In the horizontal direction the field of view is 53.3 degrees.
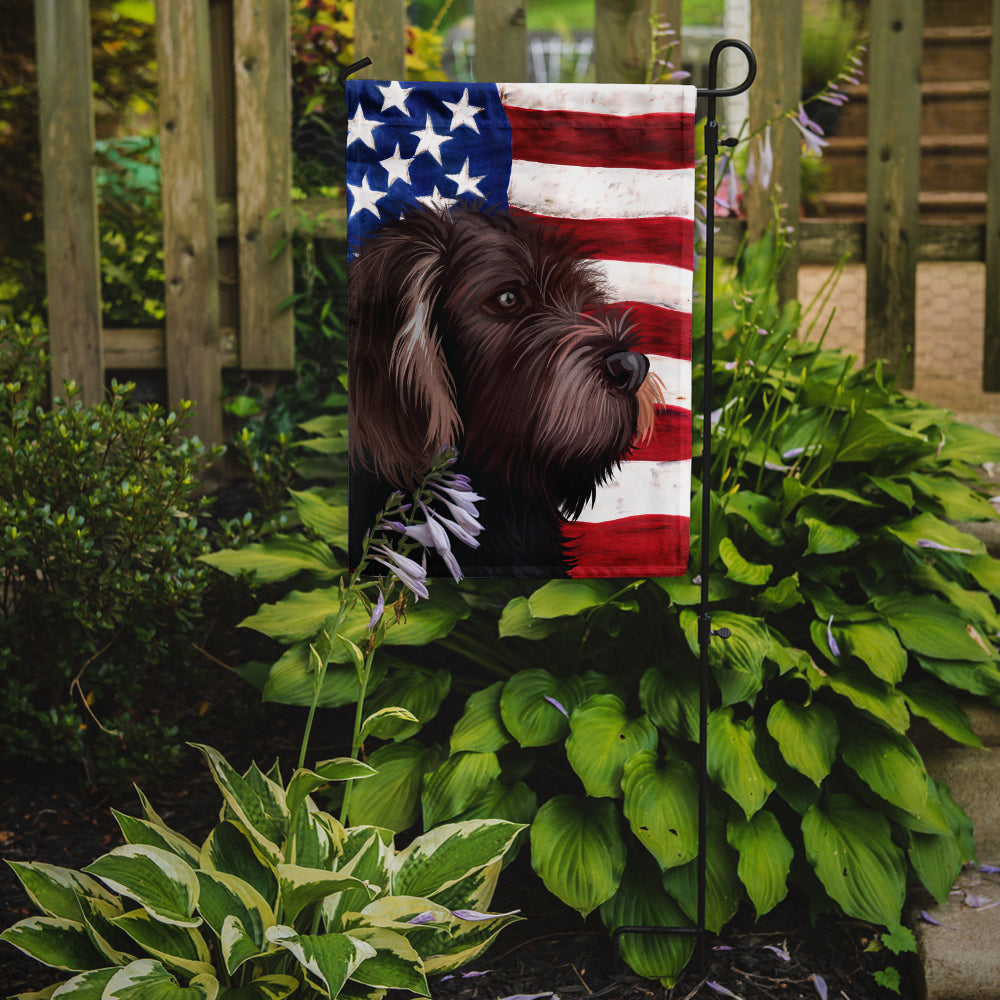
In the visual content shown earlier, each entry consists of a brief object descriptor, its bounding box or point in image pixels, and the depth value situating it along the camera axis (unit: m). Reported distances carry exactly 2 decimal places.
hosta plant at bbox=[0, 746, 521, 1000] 1.50
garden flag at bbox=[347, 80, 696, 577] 1.90
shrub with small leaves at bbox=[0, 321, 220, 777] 2.29
